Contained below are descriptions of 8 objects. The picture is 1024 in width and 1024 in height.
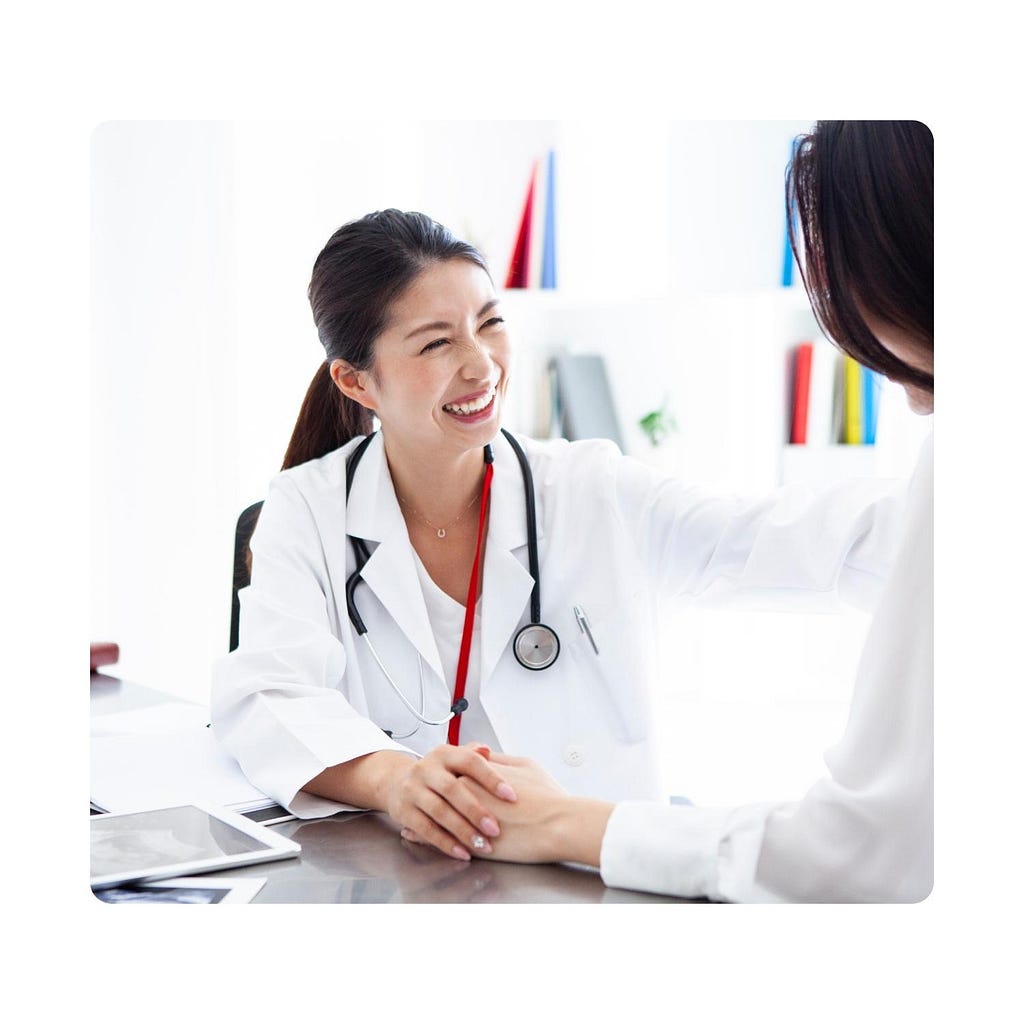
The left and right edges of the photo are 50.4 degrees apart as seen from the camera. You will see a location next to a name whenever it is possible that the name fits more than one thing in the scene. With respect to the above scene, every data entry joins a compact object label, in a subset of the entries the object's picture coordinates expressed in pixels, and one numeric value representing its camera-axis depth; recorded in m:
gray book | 2.35
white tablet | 0.90
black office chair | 1.63
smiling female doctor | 1.25
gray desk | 0.85
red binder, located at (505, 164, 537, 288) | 2.21
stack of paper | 1.08
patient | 0.79
